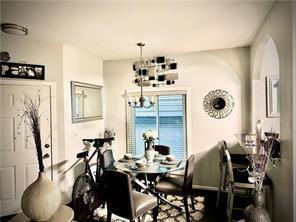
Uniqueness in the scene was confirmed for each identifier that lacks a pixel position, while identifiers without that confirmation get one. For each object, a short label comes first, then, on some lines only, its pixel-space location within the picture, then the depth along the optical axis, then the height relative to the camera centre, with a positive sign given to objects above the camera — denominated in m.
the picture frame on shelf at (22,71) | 2.94 +0.64
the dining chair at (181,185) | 2.70 -1.05
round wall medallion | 3.78 +0.13
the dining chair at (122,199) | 2.23 -1.00
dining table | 2.72 -0.78
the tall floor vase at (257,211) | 1.80 -0.92
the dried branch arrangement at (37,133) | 1.55 -0.16
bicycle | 3.08 -1.26
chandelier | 3.05 +0.60
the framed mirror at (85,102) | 3.62 +0.20
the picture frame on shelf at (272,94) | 3.54 +0.27
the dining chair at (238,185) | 2.42 -0.92
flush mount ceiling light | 2.56 +1.09
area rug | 2.85 -1.51
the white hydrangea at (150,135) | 3.12 -0.37
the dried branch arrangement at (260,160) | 1.89 -0.48
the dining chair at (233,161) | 3.20 -0.85
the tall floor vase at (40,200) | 1.44 -0.63
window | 4.14 -0.26
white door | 2.97 -0.54
